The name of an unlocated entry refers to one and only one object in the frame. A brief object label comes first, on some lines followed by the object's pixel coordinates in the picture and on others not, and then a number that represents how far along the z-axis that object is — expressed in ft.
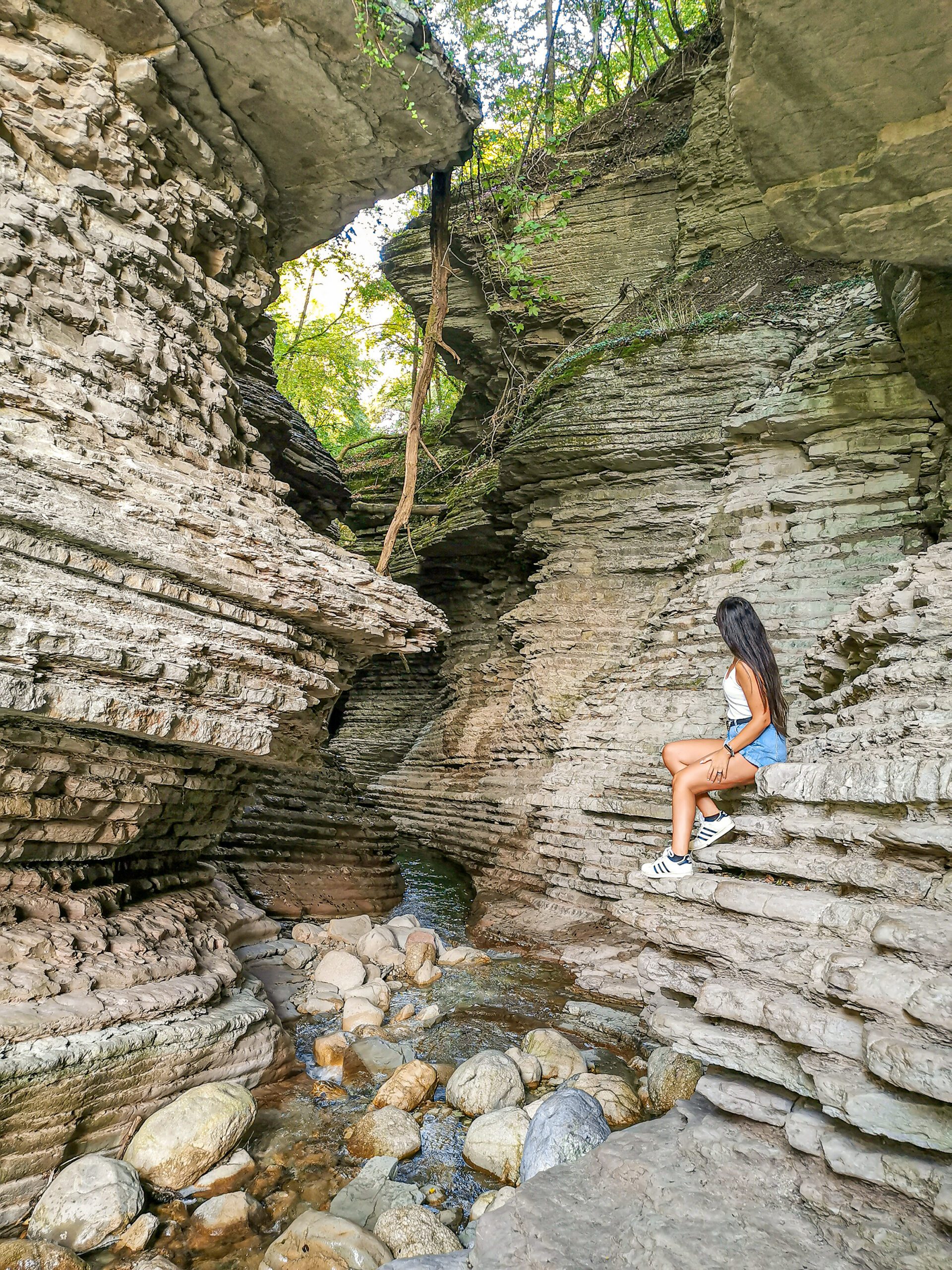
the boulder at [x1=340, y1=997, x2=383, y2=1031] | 17.44
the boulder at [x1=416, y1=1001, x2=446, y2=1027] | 17.84
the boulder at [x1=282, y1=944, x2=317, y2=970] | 20.87
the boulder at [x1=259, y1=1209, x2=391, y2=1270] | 9.23
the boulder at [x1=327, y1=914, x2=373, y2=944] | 24.00
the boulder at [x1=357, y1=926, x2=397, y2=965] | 22.43
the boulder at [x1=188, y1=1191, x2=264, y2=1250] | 9.96
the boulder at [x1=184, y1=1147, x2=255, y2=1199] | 10.92
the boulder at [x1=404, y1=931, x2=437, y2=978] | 21.56
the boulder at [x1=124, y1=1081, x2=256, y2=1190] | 10.98
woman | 13.76
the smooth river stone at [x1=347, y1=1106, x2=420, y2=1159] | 12.22
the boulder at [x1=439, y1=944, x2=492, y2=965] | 22.90
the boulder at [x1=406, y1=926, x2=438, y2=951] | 23.15
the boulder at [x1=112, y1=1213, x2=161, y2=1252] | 9.68
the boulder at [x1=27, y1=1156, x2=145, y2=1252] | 9.72
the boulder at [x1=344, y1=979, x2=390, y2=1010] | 18.94
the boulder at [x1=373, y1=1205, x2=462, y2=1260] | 9.68
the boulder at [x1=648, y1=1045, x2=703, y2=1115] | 13.67
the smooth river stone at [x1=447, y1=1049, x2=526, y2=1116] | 13.57
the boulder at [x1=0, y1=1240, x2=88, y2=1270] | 9.11
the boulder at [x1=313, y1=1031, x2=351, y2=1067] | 15.58
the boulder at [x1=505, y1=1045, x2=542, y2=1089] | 14.76
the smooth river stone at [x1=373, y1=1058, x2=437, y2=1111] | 13.83
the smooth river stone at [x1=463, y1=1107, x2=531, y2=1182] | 11.84
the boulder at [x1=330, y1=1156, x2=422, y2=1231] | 10.50
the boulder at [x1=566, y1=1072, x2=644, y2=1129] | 13.03
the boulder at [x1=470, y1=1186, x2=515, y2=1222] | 10.69
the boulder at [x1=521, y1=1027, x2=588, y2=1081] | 15.19
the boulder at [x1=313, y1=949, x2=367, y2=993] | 20.02
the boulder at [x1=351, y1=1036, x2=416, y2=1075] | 15.47
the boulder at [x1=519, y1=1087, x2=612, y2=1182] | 10.92
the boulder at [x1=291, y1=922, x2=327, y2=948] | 23.45
